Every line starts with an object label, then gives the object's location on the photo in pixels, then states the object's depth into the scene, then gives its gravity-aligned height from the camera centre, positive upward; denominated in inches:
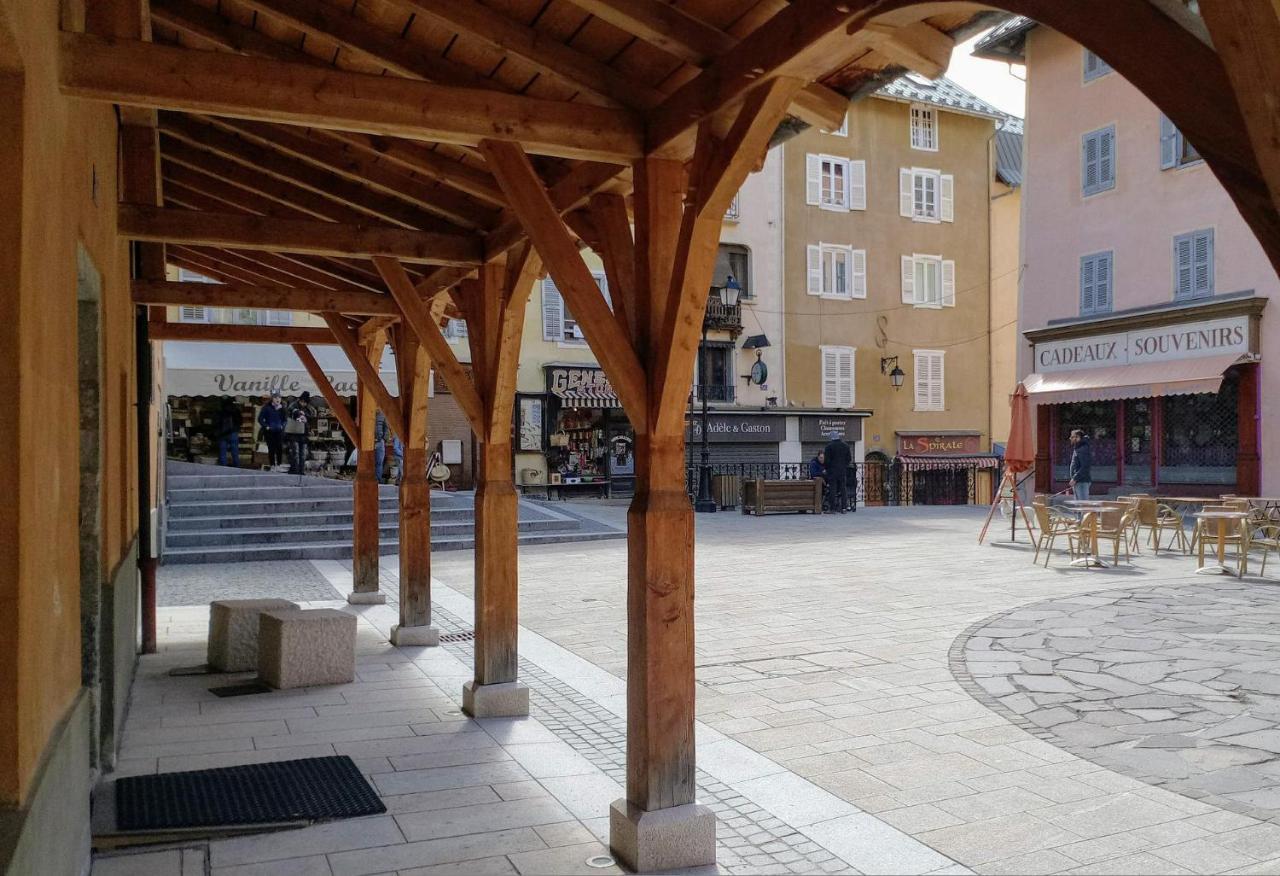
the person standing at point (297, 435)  772.0 +9.2
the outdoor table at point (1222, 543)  449.7 -43.2
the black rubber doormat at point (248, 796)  172.9 -62.2
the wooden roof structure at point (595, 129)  71.5 +48.1
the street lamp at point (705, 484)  847.7 -31.4
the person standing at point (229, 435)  758.5 +9.2
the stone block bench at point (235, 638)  285.0 -53.0
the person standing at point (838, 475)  843.4 -24.1
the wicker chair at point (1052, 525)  494.6 -39.1
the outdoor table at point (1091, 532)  478.6 -40.7
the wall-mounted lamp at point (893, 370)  1125.7 +84.7
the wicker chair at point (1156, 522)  543.5 -41.5
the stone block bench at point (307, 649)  263.9 -52.2
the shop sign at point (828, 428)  1106.1 +19.3
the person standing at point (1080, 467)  662.5 -14.3
